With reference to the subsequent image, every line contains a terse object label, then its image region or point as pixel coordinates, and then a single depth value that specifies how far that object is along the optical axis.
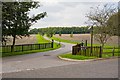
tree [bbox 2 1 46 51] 24.45
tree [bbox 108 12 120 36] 28.38
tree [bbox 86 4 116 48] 28.35
